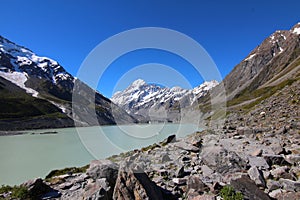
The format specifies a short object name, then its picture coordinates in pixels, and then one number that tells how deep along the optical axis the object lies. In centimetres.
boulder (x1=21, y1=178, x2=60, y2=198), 856
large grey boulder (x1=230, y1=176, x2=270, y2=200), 630
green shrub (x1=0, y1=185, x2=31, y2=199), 814
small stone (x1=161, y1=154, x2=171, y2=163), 1410
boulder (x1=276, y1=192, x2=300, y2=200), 598
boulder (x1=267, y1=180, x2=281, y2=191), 712
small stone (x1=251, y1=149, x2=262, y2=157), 1157
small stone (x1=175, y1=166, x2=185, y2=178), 981
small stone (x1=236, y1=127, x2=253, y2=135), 2197
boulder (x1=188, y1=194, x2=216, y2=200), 623
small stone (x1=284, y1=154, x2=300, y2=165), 970
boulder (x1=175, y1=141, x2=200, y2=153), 1641
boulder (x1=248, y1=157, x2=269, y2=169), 956
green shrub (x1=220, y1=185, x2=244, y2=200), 626
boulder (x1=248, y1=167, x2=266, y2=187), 744
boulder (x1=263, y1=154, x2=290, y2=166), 988
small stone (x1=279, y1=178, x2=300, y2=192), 682
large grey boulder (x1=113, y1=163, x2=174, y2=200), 663
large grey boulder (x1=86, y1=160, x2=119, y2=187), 855
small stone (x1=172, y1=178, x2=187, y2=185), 881
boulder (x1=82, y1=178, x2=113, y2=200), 664
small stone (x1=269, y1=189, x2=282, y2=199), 659
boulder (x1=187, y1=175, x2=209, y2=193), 748
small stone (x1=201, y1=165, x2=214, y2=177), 949
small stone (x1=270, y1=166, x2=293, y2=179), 798
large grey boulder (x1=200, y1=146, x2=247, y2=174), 934
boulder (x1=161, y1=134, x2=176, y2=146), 2925
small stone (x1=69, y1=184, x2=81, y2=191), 918
